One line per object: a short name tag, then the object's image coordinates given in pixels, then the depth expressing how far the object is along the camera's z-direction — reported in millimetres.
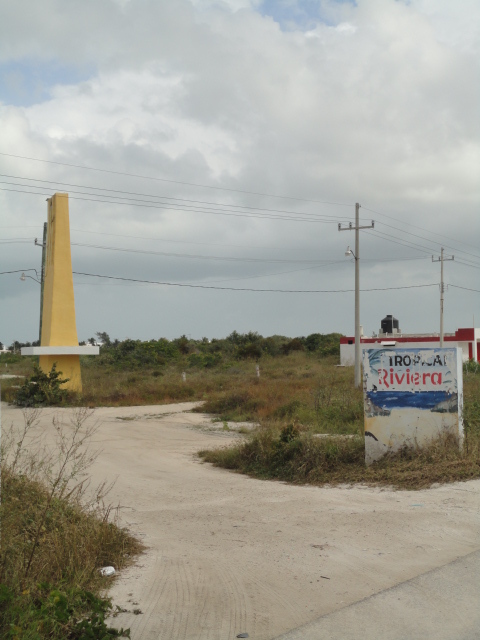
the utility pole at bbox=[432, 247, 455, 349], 47328
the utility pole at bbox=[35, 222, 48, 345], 30706
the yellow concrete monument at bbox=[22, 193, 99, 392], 28812
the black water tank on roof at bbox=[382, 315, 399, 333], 61125
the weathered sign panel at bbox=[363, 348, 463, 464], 10414
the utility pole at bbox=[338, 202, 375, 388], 31344
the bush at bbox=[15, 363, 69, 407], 27078
